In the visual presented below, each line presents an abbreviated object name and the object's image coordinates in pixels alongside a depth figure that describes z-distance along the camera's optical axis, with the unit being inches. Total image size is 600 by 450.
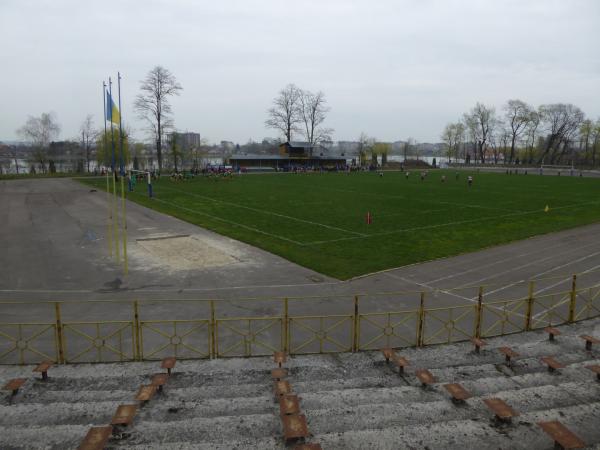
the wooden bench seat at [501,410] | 319.6
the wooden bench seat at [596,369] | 400.5
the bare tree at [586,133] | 5044.3
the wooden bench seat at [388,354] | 439.4
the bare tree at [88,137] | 4175.7
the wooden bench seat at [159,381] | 375.9
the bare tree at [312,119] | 4500.5
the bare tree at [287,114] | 4345.5
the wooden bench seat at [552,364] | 412.8
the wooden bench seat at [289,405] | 326.3
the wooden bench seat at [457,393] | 351.6
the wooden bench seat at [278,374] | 400.8
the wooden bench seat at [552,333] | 502.6
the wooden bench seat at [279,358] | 428.1
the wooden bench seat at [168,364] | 408.2
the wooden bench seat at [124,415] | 314.7
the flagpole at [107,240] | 789.1
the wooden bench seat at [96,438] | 280.5
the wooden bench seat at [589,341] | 475.8
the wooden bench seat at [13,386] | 365.7
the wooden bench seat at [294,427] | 295.1
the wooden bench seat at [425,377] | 384.2
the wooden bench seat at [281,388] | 364.8
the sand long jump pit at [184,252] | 829.2
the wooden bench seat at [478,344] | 470.3
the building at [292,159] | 4033.0
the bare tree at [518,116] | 5044.3
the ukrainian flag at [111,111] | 775.1
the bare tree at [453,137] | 5910.4
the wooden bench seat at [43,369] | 397.7
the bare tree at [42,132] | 3944.9
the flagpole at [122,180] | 773.3
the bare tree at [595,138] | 4938.5
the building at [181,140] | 3672.7
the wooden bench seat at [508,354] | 441.3
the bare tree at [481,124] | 5393.7
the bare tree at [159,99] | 3240.7
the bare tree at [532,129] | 5064.0
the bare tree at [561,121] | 5000.0
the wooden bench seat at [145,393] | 352.2
